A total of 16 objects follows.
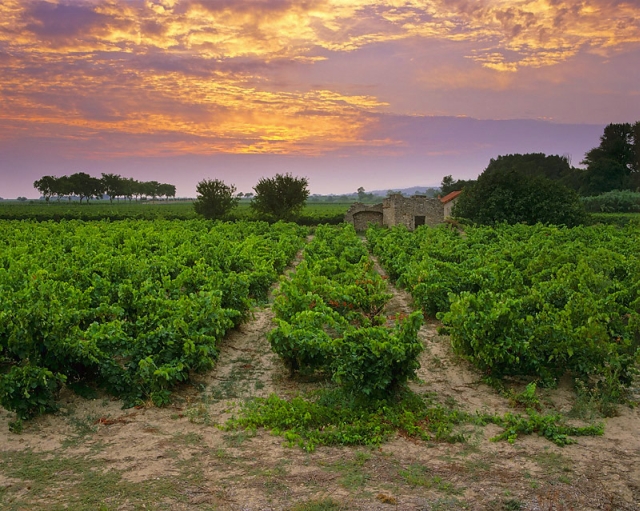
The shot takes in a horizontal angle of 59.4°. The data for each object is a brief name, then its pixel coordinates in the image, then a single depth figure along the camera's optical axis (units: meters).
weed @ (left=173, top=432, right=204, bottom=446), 7.33
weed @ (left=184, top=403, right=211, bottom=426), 7.98
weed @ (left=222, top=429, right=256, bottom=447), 7.29
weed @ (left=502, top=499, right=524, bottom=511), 5.81
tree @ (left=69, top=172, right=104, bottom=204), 127.31
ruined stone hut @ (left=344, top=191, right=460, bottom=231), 46.06
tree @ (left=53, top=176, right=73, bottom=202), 126.31
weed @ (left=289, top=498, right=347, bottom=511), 5.77
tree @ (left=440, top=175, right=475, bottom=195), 86.05
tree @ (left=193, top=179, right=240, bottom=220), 55.62
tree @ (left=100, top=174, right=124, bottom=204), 134.88
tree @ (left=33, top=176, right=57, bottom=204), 131.12
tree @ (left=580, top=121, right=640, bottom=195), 79.06
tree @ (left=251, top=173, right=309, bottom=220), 53.25
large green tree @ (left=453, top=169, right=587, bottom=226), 42.28
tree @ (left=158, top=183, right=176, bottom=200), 176.00
